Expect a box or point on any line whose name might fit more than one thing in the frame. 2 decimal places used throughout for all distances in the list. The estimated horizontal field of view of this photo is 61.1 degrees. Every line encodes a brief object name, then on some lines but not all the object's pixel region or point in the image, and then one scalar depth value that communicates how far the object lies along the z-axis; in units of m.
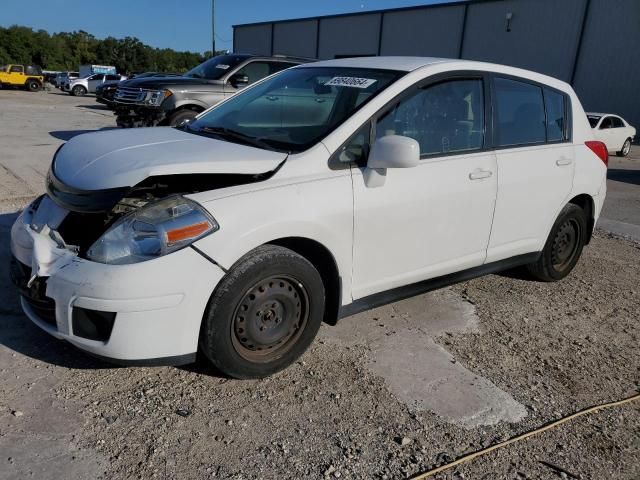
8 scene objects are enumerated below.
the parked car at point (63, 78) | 38.50
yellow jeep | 37.78
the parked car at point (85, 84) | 36.06
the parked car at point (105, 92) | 15.79
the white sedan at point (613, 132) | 15.97
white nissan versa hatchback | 2.54
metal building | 23.23
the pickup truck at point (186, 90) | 9.68
